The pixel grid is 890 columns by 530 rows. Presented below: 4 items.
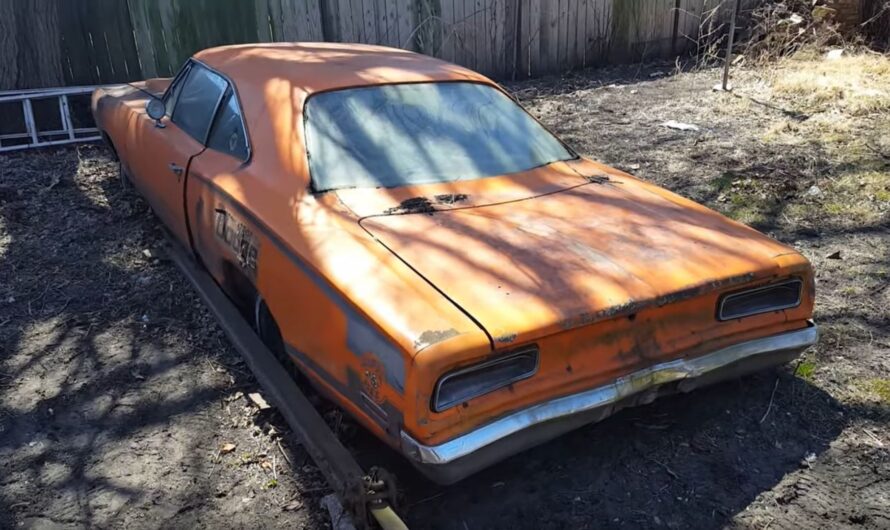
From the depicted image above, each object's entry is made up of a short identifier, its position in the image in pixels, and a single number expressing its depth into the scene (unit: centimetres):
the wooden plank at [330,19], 891
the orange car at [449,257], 245
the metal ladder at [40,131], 716
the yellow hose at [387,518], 238
